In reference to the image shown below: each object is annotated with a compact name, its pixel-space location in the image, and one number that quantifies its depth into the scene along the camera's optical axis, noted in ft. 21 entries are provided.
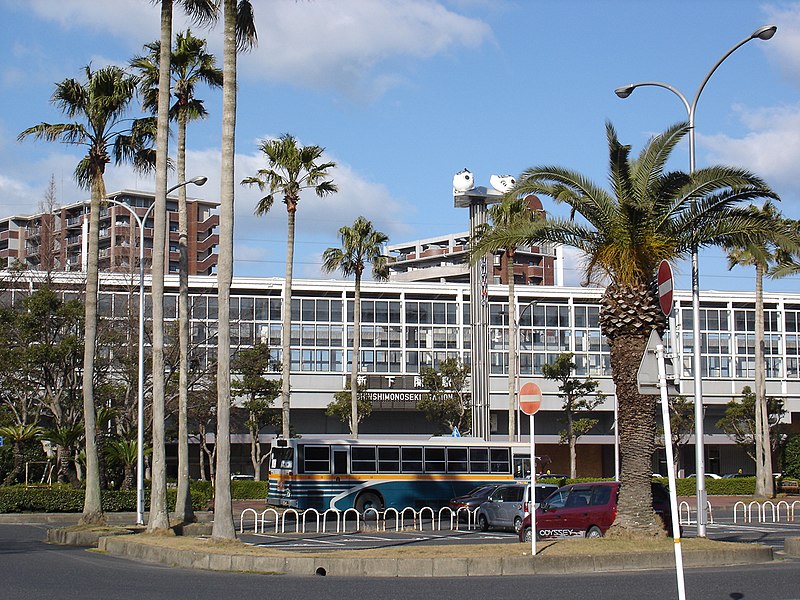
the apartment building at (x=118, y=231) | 363.35
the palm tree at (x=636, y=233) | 68.67
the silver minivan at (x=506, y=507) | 97.86
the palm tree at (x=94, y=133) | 92.79
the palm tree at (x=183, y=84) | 97.04
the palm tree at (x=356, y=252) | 178.81
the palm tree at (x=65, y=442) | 128.36
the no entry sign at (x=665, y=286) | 41.45
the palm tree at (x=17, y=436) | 139.54
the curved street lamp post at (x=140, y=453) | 97.86
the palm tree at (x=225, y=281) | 68.85
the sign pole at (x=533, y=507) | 58.34
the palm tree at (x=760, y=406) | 162.50
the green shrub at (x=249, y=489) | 161.56
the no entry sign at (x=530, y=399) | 59.97
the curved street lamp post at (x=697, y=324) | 79.97
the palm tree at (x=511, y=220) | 164.45
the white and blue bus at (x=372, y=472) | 119.55
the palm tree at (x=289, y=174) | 147.02
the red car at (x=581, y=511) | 74.43
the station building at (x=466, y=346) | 283.79
